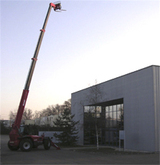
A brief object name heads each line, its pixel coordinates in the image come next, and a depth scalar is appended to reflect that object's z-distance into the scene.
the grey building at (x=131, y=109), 22.16
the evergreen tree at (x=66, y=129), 32.38
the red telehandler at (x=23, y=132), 21.17
